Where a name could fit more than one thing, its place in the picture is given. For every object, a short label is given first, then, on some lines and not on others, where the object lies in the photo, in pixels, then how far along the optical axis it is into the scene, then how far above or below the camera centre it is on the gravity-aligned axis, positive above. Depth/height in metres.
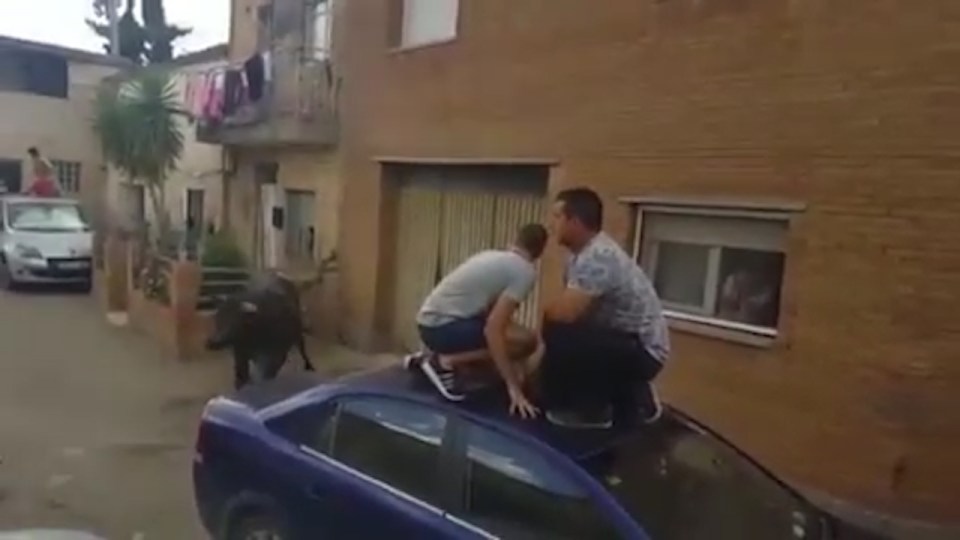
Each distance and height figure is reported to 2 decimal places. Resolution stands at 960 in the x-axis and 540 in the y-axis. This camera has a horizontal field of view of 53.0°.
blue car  3.60 -1.18
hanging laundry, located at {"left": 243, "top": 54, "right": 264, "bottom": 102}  13.64 +1.32
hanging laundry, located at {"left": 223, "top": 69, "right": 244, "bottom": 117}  14.07 +1.11
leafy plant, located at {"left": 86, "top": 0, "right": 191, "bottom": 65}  40.16 +5.36
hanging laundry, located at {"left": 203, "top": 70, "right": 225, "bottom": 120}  14.48 +1.06
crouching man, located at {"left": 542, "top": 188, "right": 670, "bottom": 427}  4.05 -0.62
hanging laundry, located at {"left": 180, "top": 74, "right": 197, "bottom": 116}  15.55 +1.19
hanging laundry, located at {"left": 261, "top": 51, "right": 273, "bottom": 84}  13.62 +1.43
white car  17.77 -1.67
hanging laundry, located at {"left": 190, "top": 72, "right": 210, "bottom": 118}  14.89 +1.12
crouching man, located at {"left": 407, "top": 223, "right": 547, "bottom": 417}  4.35 -0.64
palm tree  16.95 +0.59
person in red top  20.41 -0.58
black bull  8.98 -1.48
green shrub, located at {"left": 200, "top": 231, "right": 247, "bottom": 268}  13.01 -1.19
